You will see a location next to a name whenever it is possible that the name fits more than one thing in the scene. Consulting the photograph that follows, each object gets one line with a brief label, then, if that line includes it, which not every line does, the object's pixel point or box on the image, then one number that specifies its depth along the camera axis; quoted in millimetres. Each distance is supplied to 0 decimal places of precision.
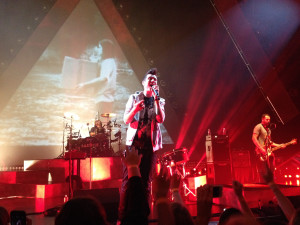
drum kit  8508
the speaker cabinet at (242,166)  7793
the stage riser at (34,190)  6066
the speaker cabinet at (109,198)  3170
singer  2906
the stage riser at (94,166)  7176
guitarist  6477
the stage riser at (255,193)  4266
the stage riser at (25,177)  7012
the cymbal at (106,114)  9547
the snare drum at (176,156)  5531
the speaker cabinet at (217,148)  7059
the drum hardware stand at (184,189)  5509
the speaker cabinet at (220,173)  6891
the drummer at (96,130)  9164
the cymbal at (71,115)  9848
